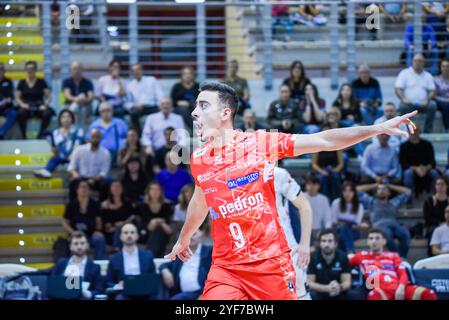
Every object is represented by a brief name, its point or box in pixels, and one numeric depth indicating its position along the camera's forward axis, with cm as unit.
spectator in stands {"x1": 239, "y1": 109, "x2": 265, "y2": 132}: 1432
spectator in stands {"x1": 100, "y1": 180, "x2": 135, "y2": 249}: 1401
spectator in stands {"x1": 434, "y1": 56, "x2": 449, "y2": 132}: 1590
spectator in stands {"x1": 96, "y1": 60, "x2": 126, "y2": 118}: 1546
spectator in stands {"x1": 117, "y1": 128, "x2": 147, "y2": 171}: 1462
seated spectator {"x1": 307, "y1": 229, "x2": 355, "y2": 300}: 1271
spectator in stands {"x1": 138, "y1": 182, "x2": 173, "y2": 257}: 1380
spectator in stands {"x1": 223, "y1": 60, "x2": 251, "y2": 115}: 1549
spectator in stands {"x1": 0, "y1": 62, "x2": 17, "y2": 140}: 1536
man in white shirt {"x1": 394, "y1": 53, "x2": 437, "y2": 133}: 1570
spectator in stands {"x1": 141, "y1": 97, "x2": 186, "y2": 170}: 1480
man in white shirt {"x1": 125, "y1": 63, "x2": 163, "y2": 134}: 1550
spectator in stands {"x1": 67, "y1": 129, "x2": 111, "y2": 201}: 1450
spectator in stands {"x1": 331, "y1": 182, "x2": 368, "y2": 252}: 1402
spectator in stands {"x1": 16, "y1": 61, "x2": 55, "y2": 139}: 1534
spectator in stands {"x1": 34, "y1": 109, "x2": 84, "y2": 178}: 1477
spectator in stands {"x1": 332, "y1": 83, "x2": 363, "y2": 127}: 1516
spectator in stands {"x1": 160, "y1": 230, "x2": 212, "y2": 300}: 1273
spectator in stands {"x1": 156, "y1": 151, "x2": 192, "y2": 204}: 1438
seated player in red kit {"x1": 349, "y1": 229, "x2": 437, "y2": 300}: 1254
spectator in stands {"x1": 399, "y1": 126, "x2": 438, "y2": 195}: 1478
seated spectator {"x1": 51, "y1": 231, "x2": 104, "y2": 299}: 1273
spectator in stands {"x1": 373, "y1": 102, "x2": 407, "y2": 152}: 1480
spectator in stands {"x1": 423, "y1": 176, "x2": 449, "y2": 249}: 1407
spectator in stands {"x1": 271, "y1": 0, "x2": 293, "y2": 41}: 1722
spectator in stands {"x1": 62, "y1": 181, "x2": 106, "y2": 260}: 1395
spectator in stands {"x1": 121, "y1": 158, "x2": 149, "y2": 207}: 1439
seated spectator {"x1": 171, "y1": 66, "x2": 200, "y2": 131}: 1543
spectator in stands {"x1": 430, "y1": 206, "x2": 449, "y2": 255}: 1367
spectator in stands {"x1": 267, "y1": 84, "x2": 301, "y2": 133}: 1507
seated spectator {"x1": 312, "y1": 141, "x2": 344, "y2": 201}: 1448
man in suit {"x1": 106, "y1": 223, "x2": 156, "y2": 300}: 1284
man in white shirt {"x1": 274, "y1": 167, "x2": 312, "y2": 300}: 1022
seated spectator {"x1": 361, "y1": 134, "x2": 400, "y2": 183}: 1473
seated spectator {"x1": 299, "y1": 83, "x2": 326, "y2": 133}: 1513
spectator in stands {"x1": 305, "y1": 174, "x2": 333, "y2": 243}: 1385
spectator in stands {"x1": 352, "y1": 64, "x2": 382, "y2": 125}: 1550
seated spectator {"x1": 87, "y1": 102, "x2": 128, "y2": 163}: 1487
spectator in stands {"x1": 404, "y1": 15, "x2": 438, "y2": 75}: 1672
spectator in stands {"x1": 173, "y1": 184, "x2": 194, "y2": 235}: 1387
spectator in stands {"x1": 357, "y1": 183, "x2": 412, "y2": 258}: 1376
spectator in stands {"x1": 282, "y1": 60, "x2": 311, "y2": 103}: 1536
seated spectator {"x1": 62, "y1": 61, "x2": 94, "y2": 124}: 1547
